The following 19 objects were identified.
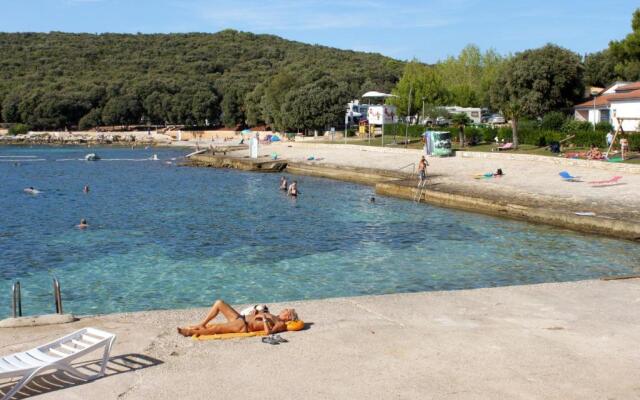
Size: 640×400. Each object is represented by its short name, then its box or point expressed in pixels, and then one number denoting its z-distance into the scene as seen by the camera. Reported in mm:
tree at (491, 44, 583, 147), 57812
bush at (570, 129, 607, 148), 45188
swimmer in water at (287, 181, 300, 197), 40469
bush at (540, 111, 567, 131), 52875
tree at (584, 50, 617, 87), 80812
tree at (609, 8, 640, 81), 62291
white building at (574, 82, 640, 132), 47469
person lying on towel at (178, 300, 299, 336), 10711
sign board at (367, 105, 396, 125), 65812
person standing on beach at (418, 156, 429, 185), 39125
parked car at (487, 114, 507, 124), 79475
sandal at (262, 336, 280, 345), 10320
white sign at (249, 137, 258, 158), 67750
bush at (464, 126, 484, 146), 56312
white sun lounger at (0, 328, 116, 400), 7902
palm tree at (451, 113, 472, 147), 55156
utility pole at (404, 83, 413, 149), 62125
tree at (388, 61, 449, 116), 78812
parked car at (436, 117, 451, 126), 71169
